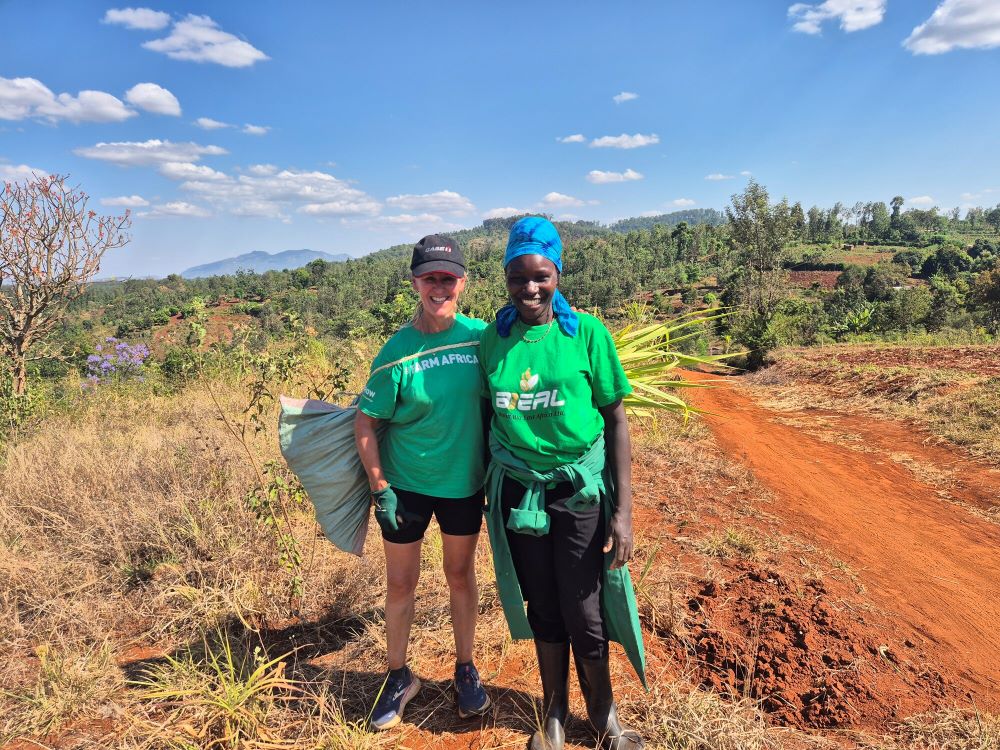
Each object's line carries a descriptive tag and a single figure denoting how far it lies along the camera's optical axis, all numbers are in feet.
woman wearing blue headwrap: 4.92
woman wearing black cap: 5.49
